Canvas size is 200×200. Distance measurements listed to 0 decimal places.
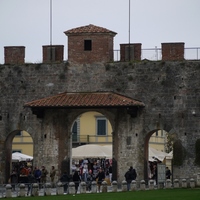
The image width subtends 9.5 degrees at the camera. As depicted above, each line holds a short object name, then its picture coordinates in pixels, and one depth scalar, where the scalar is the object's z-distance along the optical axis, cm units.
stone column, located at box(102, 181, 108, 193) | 6644
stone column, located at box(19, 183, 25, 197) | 6384
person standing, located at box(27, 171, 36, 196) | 6685
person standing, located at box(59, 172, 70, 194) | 6708
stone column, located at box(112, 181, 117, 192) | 6653
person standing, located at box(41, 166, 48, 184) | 7156
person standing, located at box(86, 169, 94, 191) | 6922
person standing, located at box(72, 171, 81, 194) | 6924
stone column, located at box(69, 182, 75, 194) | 6525
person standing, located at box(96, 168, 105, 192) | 7088
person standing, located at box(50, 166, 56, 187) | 7226
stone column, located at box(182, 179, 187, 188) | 6975
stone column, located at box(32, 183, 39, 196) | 6431
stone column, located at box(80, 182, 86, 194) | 6566
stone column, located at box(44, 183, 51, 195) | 6494
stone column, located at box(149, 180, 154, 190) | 6788
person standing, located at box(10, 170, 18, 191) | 7120
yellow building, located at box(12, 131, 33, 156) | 10775
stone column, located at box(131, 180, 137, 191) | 6725
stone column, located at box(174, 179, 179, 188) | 6911
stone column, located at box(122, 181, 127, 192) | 6688
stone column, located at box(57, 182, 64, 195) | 6506
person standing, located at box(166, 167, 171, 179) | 7219
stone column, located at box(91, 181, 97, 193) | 6639
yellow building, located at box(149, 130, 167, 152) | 11069
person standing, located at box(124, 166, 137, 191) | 6988
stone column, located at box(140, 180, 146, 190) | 6750
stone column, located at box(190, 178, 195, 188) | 7006
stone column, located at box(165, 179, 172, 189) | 6869
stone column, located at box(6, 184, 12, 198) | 6303
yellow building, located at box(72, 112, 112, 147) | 11038
